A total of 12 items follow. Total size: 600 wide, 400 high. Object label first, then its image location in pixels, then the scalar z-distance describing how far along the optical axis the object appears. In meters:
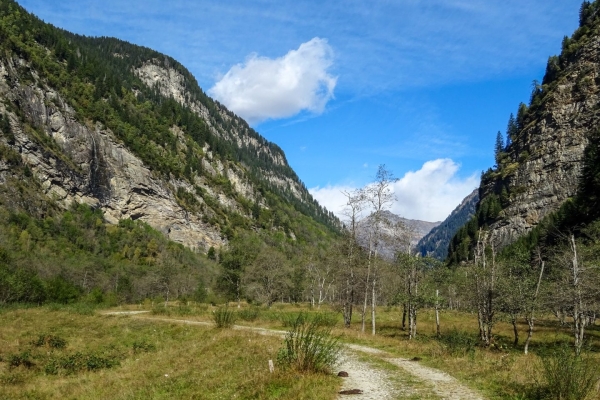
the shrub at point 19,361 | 19.41
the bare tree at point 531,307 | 28.41
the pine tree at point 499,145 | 171.44
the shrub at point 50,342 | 24.64
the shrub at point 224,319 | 26.53
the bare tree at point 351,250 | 34.94
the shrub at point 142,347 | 23.53
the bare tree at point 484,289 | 28.57
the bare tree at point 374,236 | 33.62
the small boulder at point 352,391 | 11.24
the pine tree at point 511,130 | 160.81
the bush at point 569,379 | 9.76
